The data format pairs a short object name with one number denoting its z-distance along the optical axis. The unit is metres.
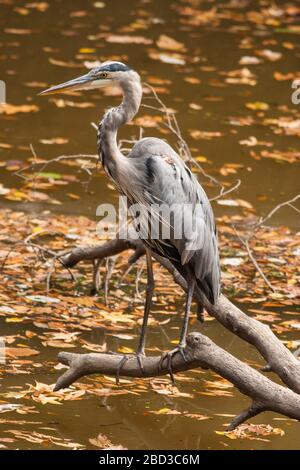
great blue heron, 5.29
